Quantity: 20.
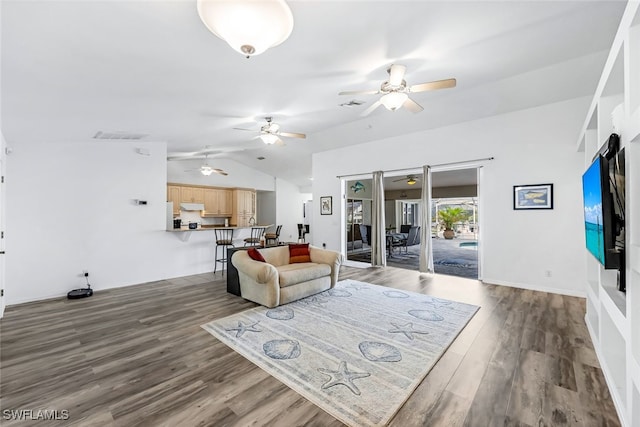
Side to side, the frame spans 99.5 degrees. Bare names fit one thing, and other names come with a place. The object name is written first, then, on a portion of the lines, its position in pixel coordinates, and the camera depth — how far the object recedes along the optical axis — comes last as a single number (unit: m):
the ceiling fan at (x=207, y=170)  7.03
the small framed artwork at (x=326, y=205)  7.67
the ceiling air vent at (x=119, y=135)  4.40
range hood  7.92
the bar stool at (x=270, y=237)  7.71
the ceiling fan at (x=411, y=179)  8.45
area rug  2.00
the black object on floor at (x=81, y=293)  4.41
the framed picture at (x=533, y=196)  4.57
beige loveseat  3.79
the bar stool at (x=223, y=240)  6.34
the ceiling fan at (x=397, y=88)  2.98
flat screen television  1.68
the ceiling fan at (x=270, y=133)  4.53
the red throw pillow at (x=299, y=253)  4.88
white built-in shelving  1.51
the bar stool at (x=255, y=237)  6.78
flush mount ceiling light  1.36
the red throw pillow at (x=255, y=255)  4.17
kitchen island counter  5.68
